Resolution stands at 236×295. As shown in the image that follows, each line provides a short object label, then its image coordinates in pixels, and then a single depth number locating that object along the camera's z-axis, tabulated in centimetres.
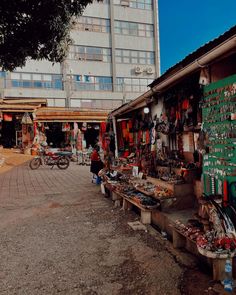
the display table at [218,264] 348
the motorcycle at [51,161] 1761
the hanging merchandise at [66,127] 2538
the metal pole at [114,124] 1129
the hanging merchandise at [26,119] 2234
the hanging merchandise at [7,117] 2229
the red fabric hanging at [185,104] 600
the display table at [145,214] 605
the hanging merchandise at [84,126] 2576
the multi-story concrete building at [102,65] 3350
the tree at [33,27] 707
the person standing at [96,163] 1164
